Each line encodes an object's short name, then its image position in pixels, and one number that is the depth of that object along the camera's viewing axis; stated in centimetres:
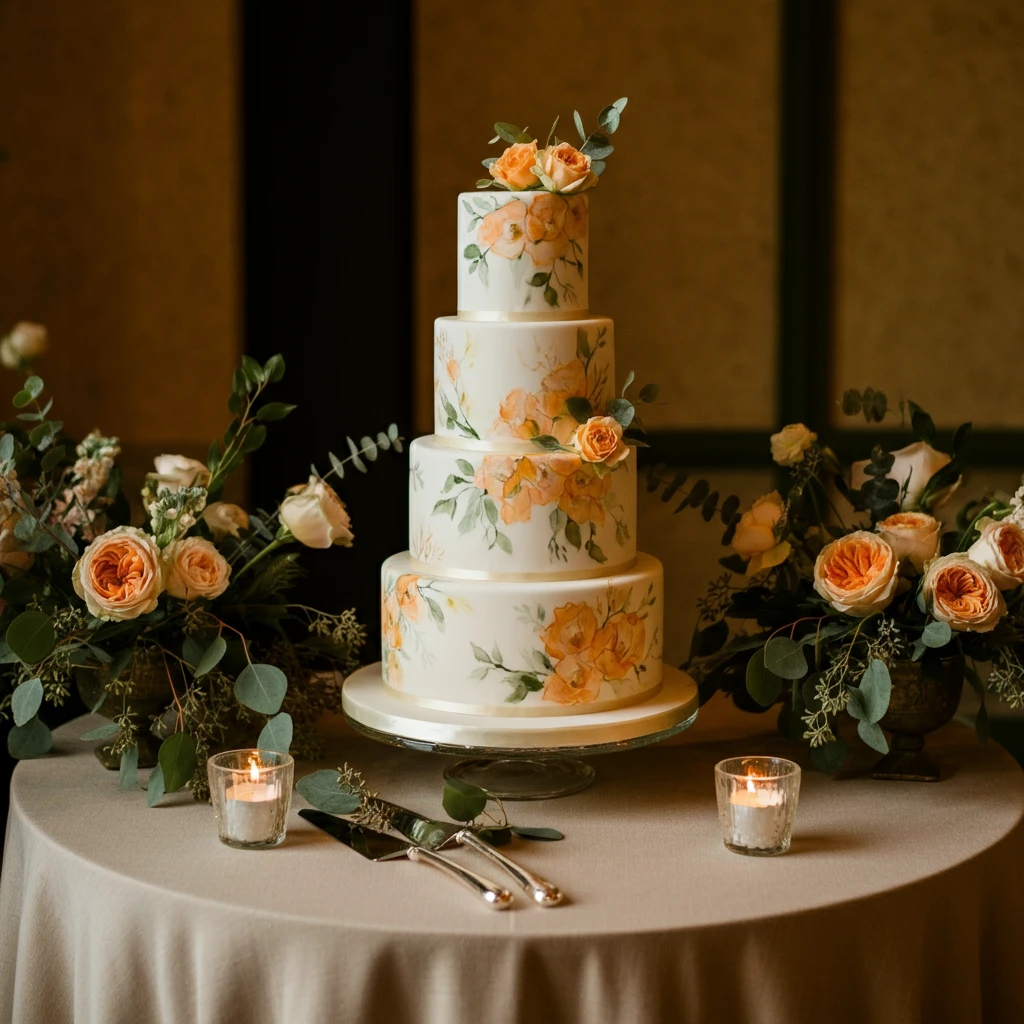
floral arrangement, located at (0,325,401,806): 154
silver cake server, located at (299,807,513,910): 127
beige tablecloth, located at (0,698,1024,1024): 121
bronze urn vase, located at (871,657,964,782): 163
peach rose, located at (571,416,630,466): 152
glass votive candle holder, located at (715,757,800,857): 139
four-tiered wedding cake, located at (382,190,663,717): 154
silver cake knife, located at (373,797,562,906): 128
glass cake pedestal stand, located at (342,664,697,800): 149
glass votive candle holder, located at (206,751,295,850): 141
